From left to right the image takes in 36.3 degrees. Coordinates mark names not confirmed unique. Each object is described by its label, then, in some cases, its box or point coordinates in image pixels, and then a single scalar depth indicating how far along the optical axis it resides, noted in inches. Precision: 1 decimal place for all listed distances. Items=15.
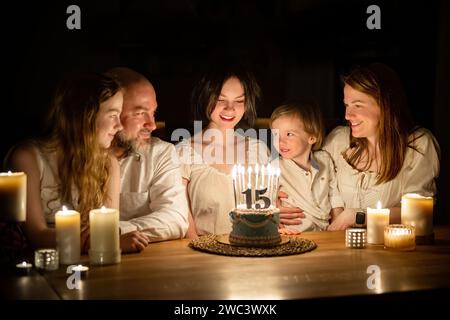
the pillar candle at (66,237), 98.0
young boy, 132.8
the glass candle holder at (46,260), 95.1
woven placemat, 104.0
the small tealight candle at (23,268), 92.9
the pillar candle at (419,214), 113.6
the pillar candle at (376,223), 112.7
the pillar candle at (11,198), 97.0
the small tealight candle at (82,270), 91.0
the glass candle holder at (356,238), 110.5
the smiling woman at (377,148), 135.1
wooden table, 84.9
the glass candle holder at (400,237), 109.1
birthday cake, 106.3
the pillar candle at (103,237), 98.1
